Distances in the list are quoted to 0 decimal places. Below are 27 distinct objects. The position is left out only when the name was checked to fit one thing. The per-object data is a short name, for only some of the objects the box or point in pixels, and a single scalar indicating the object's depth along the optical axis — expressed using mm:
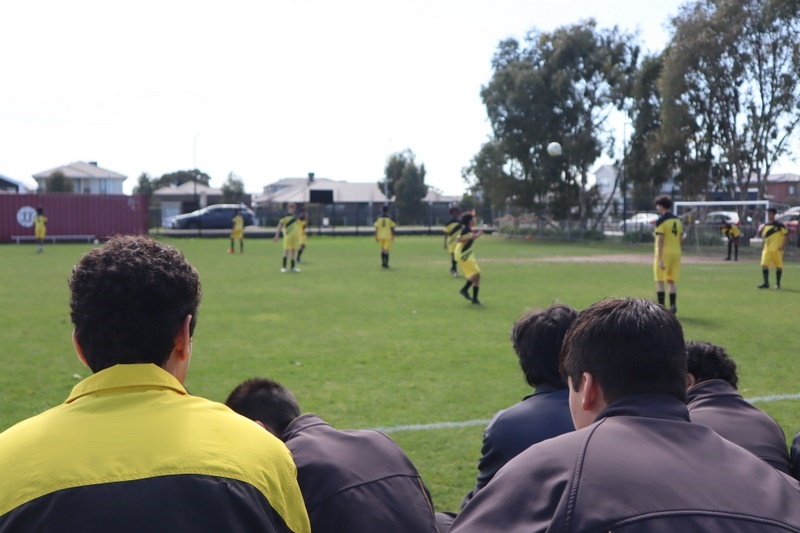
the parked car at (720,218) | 35356
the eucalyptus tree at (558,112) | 45969
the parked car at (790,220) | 34300
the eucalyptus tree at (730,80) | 34219
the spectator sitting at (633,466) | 1688
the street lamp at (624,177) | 44656
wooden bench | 43188
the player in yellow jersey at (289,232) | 22828
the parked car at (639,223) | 45469
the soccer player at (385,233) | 24594
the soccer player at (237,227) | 31938
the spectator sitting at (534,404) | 3316
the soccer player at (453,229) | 20922
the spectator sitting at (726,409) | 3291
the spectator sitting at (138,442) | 1767
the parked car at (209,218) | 53188
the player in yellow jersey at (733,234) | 29109
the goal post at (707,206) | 31734
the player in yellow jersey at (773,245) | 18484
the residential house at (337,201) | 63844
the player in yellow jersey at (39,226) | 33219
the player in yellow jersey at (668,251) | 13828
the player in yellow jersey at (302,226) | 25844
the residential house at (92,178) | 98250
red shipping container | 43656
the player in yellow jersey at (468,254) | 15430
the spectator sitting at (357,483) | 2520
